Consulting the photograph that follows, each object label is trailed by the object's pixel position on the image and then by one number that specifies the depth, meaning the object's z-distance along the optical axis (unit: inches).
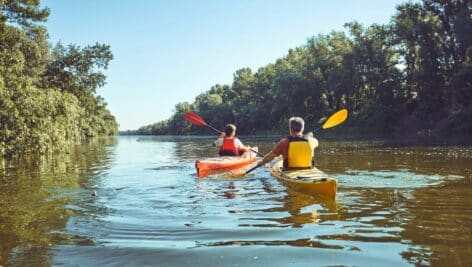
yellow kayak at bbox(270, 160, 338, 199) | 302.8
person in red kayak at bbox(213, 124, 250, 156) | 533.3
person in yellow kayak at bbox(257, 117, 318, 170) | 359.9
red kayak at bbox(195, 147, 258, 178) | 465.1
